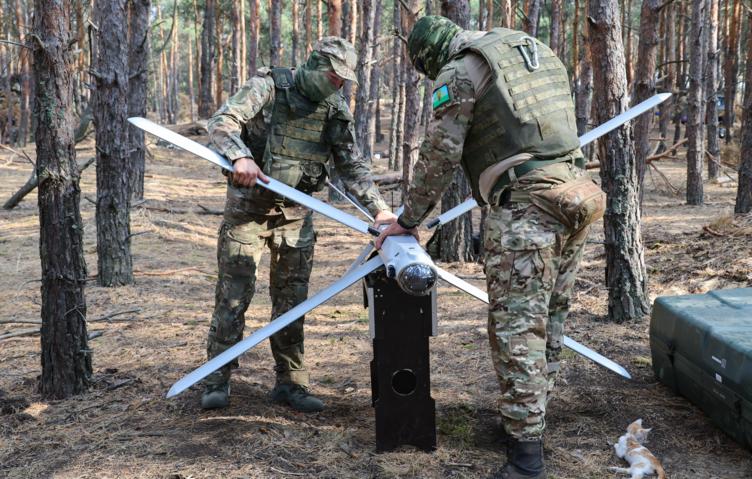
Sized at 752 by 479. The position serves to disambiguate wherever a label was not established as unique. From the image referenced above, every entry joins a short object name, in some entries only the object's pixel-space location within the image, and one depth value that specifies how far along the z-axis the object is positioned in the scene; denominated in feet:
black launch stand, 9.96
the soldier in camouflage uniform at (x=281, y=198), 11.51
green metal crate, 9.80
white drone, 8.85
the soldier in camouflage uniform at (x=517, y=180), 8.98
